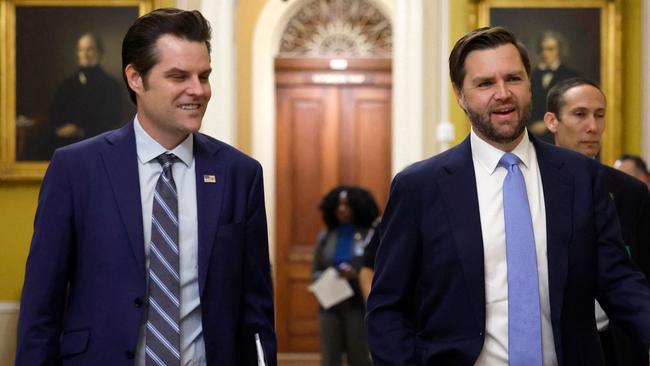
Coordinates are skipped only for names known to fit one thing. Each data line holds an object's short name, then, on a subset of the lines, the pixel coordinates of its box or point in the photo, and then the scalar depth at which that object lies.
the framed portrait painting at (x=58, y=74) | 7.92
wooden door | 12.16
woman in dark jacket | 7.64
